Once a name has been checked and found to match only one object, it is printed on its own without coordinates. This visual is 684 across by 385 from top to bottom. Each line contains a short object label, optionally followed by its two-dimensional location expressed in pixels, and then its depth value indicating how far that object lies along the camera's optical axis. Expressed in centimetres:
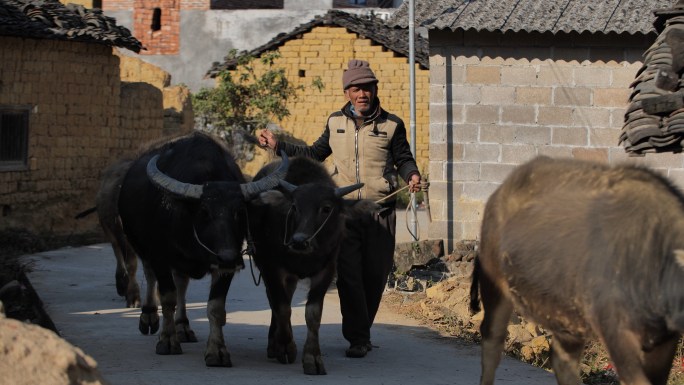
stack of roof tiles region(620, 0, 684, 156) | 866
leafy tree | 2648
